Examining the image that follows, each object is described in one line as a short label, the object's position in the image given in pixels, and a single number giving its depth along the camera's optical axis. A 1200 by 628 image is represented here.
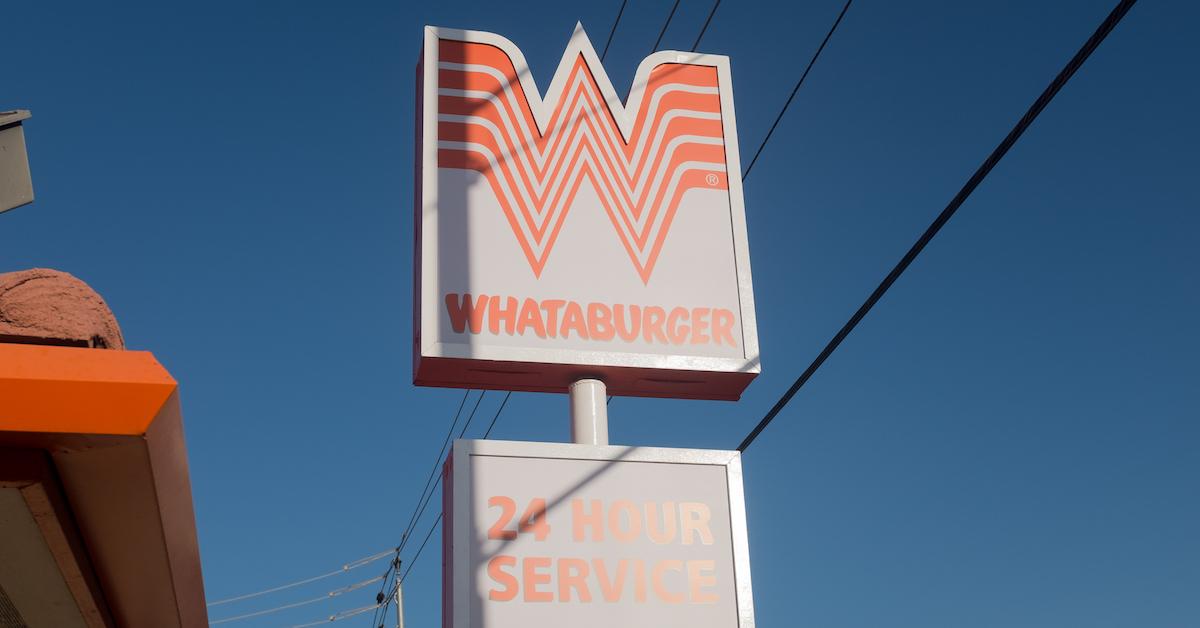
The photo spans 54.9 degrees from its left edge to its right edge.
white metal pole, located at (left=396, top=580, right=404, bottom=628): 31.31
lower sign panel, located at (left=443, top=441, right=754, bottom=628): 5.23
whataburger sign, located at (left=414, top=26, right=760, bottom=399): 5.79
